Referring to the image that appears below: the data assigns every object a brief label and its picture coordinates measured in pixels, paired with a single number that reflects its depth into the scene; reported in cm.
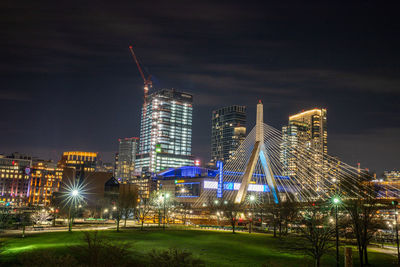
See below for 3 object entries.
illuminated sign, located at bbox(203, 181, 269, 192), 14491
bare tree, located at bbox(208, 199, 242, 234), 6534
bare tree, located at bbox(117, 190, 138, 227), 6062
